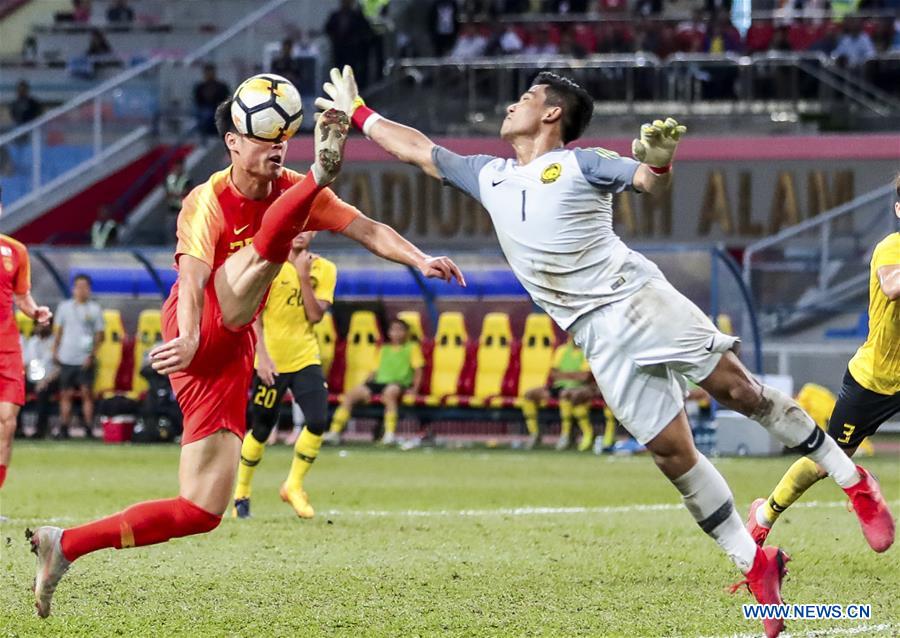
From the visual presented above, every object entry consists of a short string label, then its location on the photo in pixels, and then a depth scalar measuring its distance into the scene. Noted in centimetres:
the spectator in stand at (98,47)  3328
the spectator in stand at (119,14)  3438
